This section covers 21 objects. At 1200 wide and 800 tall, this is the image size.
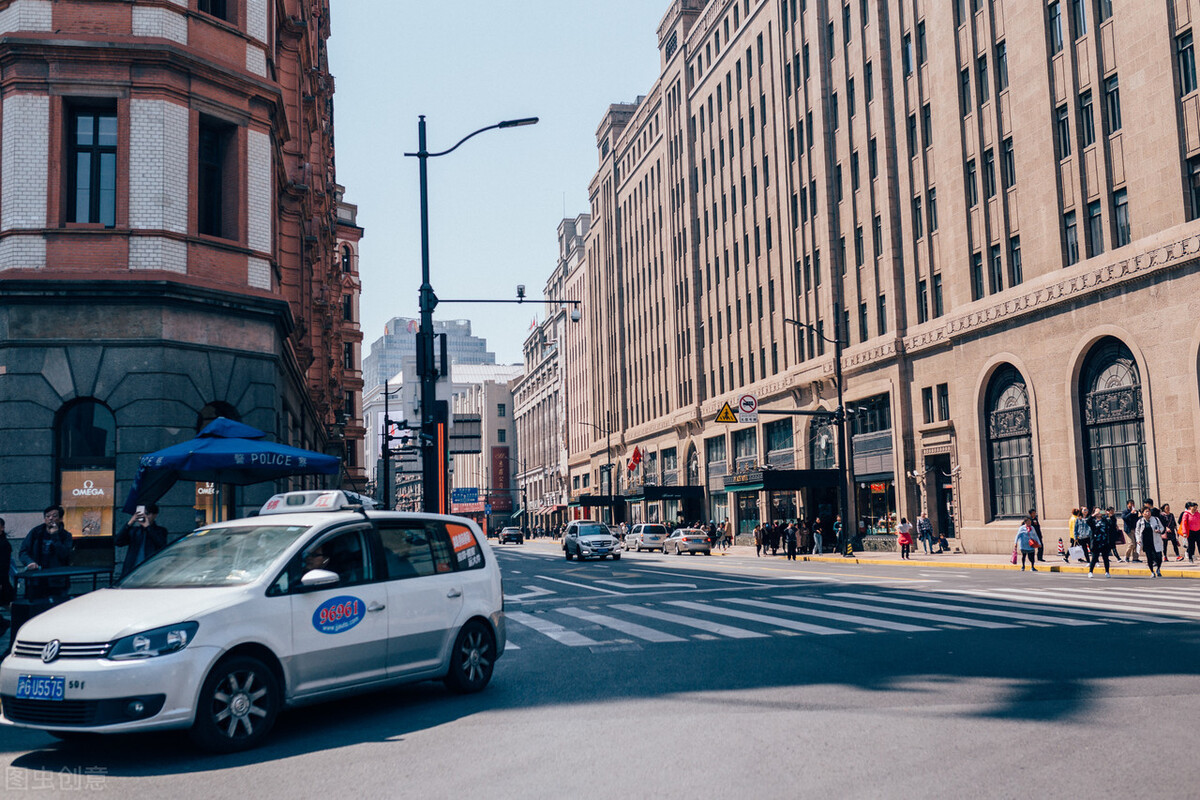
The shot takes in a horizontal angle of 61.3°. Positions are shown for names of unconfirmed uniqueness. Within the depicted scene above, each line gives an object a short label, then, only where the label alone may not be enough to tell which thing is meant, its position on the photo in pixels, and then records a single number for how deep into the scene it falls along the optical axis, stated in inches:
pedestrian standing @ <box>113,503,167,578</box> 555.5
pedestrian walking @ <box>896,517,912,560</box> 1460.4
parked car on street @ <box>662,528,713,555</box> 2030.0
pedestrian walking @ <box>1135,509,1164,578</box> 929.5
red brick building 721.0
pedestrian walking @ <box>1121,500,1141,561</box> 1107.9
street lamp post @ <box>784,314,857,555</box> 1600.6
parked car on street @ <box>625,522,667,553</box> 2273.6
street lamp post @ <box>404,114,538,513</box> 701.3
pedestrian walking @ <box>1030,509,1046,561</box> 1093.1
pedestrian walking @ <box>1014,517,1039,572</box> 1086.0
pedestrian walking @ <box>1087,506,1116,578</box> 922.7
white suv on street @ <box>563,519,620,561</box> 1648.6
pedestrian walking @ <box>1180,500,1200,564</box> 1013.2
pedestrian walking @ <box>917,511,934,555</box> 1496.1
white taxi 268.1
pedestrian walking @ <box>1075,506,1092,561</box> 961.9
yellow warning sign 1772.9
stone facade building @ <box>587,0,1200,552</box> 1168.8
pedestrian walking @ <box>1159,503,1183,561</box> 1080.6
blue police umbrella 551.2
